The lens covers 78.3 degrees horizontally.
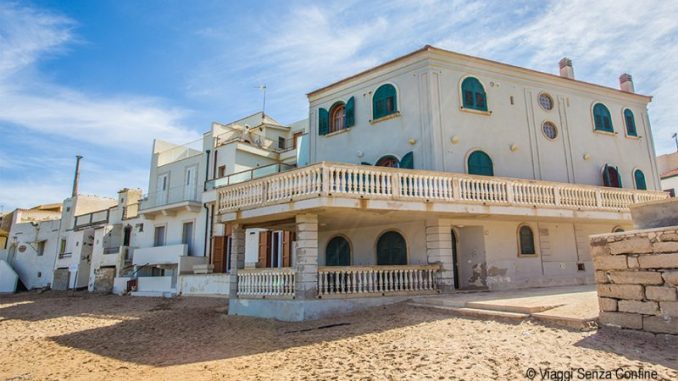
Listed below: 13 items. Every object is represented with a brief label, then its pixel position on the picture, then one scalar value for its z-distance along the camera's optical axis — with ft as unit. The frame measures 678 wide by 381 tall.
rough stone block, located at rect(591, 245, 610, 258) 25.46
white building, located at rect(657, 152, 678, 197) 94.17
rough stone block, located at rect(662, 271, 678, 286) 21.84
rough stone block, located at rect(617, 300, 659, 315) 22.60
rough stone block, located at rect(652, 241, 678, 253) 22.18
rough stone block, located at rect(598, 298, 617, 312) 24.53
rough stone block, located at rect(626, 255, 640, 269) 23.68
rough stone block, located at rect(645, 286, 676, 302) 21.92
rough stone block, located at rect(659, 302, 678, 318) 21.76
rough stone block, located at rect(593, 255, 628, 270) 24.39
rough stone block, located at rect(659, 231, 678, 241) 22.29
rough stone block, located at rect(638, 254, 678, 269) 22.12
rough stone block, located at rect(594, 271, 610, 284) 25.09
